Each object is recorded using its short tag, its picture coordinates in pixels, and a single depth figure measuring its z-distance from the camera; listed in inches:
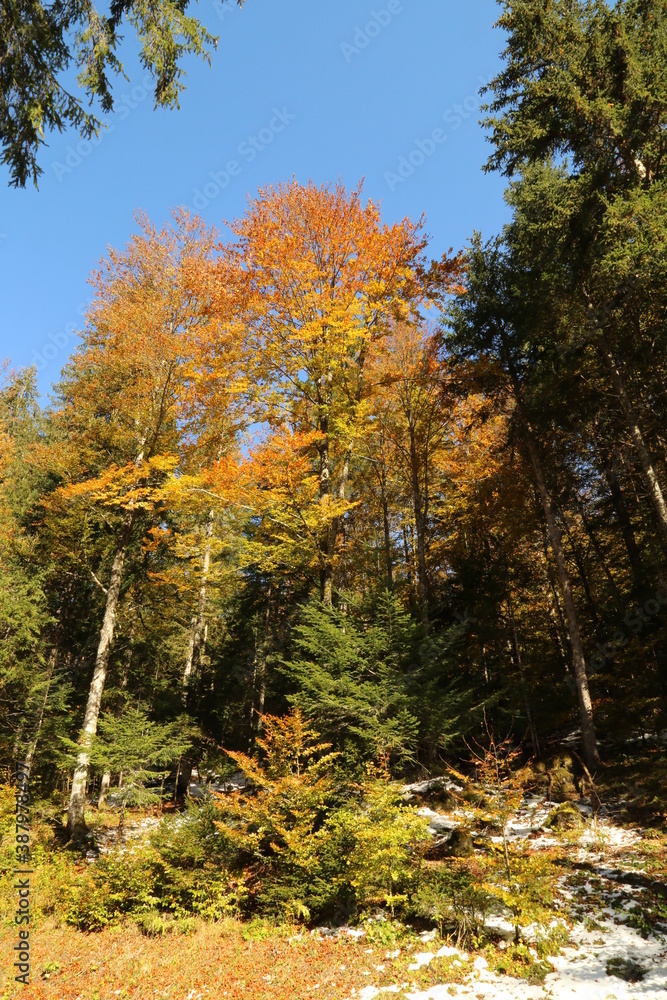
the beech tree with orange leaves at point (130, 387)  491.5
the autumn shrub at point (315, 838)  281.4
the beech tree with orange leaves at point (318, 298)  426.6
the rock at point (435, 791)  421.4
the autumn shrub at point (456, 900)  251.9
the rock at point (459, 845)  304.0
